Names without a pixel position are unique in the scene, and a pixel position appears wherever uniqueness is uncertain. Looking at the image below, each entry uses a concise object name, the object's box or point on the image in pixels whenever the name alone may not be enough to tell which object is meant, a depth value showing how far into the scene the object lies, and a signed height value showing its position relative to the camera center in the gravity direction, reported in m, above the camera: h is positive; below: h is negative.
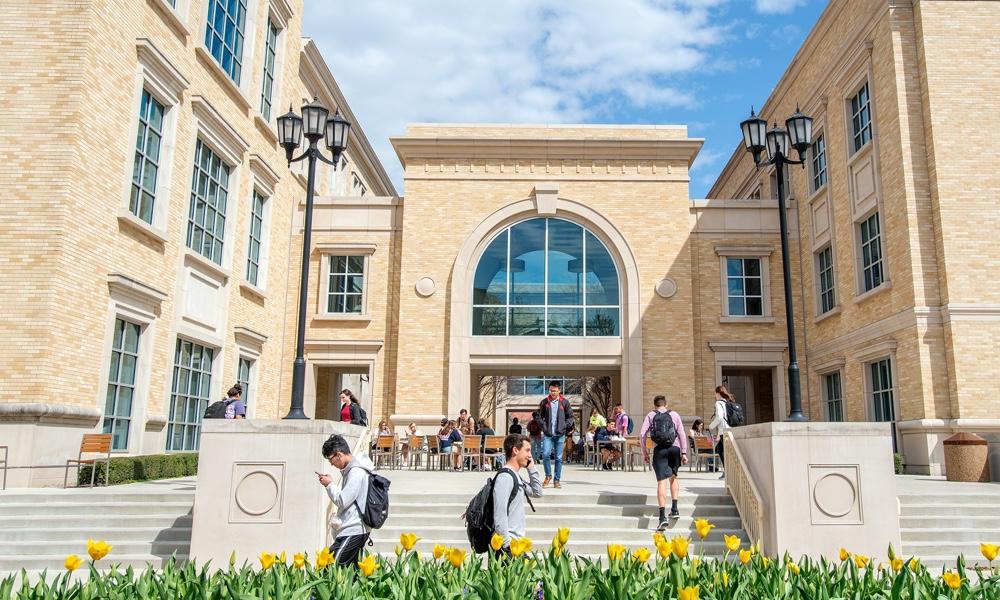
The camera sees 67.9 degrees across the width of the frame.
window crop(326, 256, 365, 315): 24.08 +4.54
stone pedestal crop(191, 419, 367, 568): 8.46 -0.72
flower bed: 3.59 -0.75
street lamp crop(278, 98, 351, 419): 10.62 +4.38
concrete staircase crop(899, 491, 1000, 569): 9.71 -1.21
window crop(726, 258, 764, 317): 24.20 +4.74
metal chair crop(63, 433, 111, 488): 12.75 -0.39
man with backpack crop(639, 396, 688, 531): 9.92 -0.27
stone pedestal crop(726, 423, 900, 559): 8.76 -0.64
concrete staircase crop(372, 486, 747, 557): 9.83 -1.21
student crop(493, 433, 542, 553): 5.49 -0.47
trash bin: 15.06 -0.44
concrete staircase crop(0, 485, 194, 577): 9.23 -1.31
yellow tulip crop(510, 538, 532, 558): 4.02 -0.62
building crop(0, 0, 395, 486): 13.04 +4.30
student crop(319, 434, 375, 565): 5.73 -0.60
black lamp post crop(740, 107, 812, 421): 10.95 +4.42
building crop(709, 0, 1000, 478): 17.05 +5.40
